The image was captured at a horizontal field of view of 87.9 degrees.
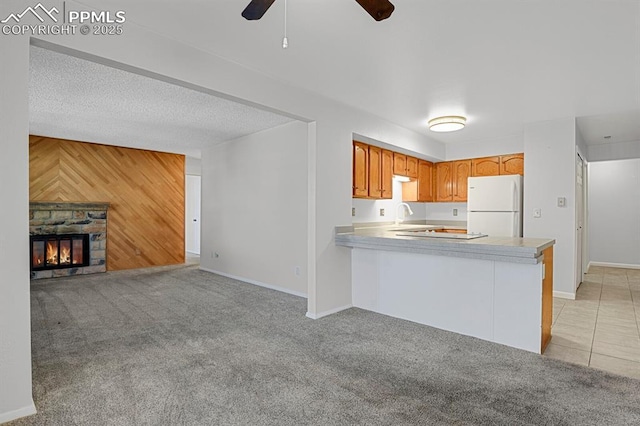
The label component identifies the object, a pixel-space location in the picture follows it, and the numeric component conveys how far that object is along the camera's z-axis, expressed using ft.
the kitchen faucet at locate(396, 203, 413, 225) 19.04
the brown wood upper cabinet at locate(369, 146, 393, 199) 15.62
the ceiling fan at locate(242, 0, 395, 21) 4.95
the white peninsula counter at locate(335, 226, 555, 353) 9.37
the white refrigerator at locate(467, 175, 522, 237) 16.30
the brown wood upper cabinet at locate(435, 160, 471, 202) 19.74
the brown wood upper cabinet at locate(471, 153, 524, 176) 17.58
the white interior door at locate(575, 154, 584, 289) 15.89
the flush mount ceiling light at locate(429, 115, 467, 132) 14.41
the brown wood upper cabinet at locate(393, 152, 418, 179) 17.46
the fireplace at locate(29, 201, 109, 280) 19.26
